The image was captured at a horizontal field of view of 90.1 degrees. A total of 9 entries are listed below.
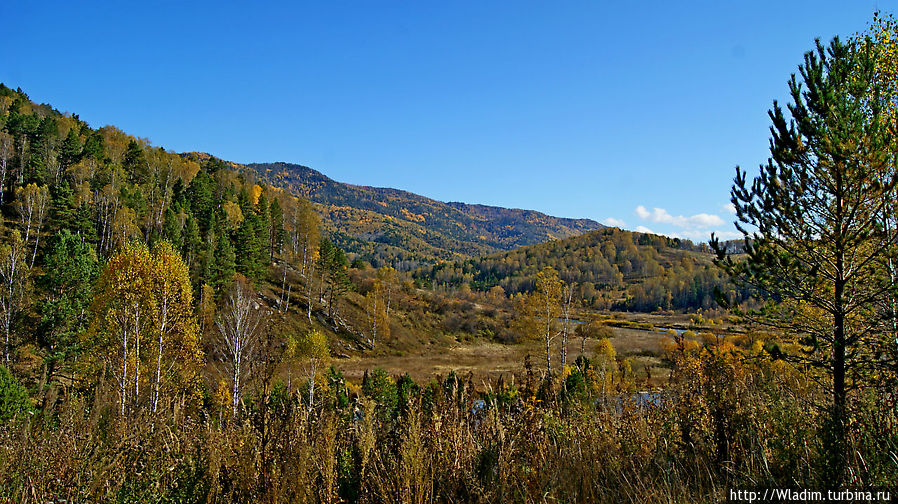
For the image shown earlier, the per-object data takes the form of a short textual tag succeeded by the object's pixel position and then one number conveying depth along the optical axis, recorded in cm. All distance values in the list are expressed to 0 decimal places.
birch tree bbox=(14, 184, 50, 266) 3716
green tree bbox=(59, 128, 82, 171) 5167
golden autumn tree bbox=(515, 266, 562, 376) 2490
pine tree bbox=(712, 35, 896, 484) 621
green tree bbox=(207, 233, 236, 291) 3878
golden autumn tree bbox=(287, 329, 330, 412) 2753
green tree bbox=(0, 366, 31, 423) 1257
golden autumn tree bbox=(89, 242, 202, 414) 1848
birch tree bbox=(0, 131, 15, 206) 4530
